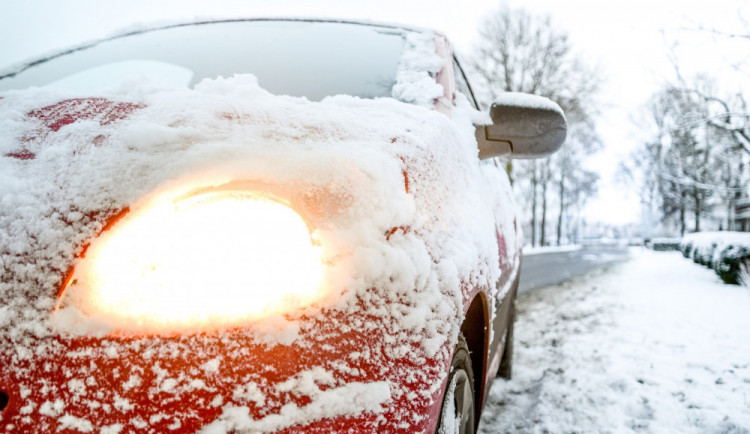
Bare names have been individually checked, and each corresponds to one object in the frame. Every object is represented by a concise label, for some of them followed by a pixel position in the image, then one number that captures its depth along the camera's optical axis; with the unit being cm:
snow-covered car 71
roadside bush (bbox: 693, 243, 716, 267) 844
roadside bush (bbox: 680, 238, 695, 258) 1125
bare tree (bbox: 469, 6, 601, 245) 2281
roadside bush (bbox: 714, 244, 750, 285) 716
